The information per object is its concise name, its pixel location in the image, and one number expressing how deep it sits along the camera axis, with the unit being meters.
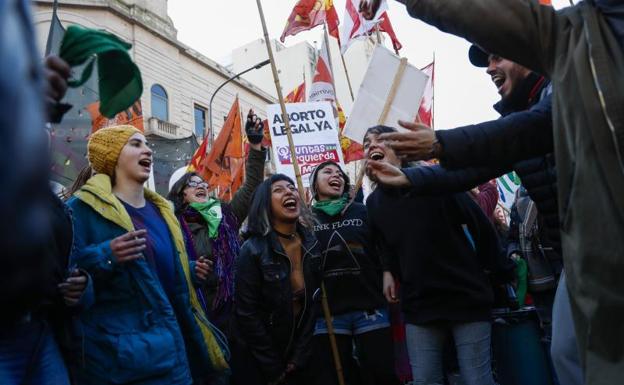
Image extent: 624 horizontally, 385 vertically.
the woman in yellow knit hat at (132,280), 2.56
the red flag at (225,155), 7.66
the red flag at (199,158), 8.38
